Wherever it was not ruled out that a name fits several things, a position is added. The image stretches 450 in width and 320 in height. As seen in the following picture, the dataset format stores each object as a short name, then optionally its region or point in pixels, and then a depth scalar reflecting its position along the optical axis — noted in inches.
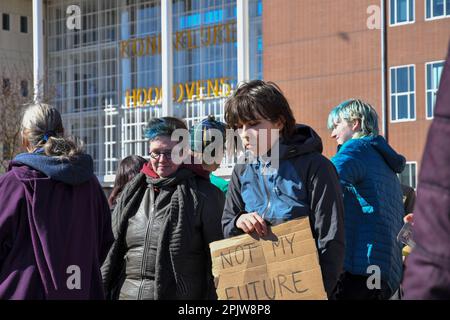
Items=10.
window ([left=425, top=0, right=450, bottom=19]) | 1261.1
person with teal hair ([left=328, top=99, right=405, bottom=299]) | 225.3
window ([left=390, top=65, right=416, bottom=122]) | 1299.2
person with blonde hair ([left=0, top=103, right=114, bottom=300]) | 208.5
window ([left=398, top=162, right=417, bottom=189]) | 1284.8
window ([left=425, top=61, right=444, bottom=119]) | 1270.9
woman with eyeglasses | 238.8
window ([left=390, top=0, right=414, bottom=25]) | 1293.1
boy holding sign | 180.1
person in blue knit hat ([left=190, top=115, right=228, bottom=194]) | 255.6
